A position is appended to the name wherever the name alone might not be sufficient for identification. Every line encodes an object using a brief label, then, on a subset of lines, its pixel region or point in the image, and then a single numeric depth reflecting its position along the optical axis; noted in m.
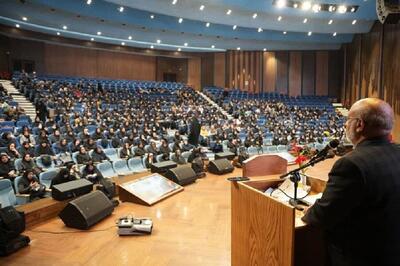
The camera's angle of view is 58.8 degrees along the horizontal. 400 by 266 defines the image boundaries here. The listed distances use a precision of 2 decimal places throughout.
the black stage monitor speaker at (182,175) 4.43
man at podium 1.14
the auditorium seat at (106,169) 5.29
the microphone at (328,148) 1.55
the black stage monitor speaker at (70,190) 3.25
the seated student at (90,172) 4.25
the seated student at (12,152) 5.71
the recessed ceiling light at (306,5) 10.20
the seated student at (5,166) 4.81
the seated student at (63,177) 3.72
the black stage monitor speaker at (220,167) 5.39
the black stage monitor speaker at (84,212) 2.95
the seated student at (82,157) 5.98
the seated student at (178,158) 5.99
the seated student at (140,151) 6.98
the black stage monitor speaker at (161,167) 4.60
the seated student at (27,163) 5.10
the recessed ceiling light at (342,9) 10.30
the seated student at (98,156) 6.14
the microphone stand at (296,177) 1.62
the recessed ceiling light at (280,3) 9.97
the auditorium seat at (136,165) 5.86
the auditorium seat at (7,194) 3.71
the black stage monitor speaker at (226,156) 5.92
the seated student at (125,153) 6.85
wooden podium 1.42
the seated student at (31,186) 3.91
